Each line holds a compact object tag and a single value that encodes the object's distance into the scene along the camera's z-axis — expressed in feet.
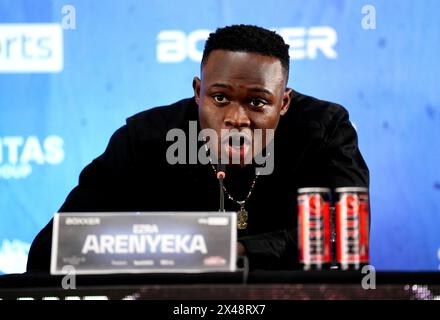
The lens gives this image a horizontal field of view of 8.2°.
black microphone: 21.62
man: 22.32
